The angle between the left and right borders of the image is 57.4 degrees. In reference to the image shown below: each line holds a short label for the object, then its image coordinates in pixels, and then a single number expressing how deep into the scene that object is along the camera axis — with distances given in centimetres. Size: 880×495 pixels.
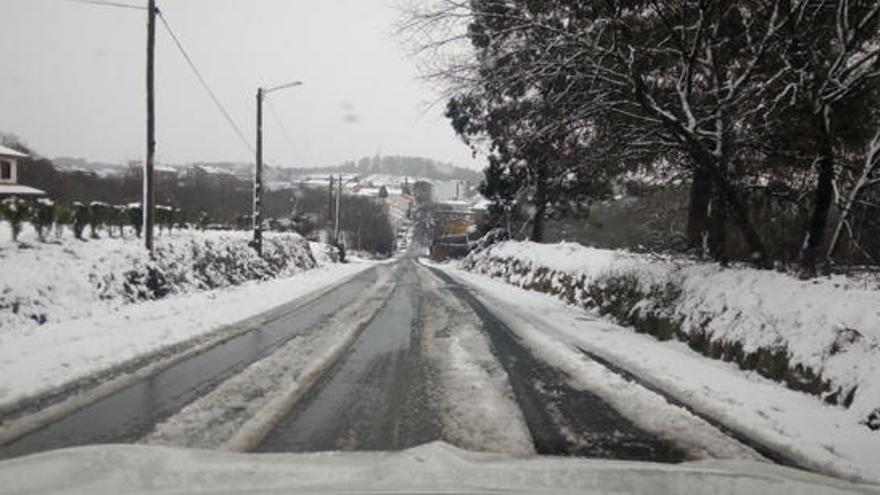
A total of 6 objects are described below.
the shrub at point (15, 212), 1405
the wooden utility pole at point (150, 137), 1841
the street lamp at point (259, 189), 3002
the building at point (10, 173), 5027
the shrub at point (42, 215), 1477
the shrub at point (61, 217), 1552
